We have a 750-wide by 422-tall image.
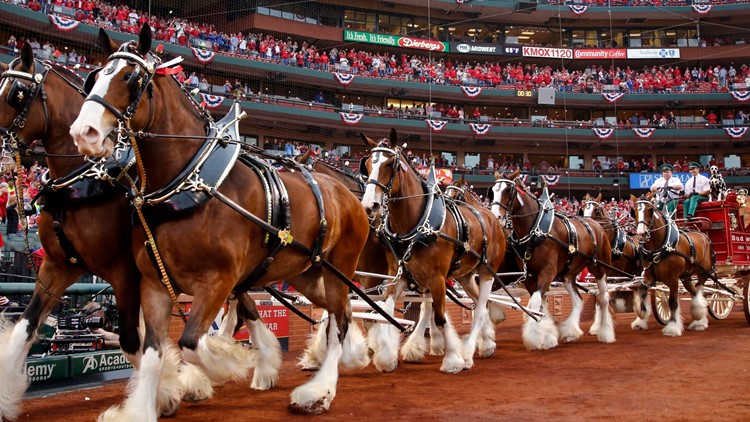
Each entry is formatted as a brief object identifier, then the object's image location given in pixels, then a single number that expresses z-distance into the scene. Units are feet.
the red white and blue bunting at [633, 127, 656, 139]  135.13
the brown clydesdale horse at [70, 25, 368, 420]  13.93
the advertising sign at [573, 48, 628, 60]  148.46
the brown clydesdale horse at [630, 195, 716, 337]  40.86
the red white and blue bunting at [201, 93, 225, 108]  89.20
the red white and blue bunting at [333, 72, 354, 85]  114.05
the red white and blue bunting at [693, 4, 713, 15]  146.61
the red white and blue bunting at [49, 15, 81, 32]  80.94
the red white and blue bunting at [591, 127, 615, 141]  134.21
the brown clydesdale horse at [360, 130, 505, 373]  25.93
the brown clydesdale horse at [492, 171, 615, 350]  34.38
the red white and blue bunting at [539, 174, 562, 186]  129.90
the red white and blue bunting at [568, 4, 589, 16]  144.97
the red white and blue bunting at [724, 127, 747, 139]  134.41
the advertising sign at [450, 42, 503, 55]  143.84
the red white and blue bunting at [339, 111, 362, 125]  110.63
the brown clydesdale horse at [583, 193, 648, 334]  44.73
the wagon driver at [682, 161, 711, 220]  47.67
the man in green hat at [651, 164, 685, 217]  49.19
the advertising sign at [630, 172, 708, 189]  131.85
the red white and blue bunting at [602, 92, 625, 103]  136.67
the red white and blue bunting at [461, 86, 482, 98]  130.11
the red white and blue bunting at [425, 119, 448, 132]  120.98
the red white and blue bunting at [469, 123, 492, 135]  127.95
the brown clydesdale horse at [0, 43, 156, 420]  16.63
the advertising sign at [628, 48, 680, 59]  151.43
